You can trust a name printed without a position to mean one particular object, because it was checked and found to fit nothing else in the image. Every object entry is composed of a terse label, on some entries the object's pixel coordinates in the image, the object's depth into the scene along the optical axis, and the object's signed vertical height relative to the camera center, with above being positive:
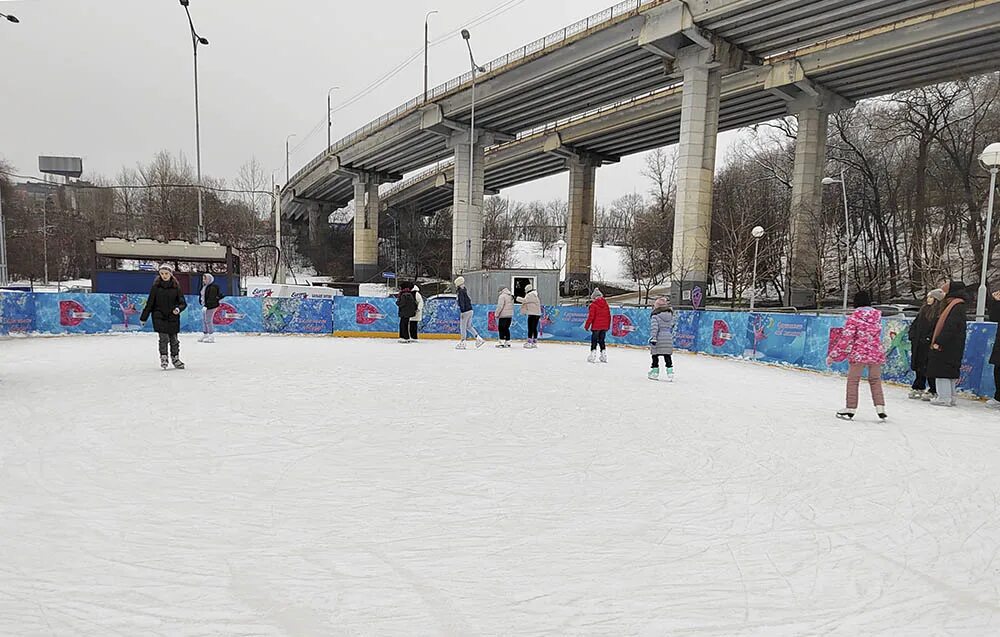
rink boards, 11.38 -0.95
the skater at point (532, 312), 14.12 -0.56
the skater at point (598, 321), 11.48 -0.61
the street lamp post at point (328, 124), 51.96 +15.61
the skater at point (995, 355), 7.59 -0.73
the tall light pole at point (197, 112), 23.58 +7.67
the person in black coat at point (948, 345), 7.41 -0.61
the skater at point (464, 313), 13.83 -0.62
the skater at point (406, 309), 14.87 -0.59
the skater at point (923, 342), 8.14 -0.65
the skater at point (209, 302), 13.05 -0.47
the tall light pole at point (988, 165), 10.52 +2.70
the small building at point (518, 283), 28.89 +0.40
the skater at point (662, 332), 9.11 -0.64
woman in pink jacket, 6.32 -0.59
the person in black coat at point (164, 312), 9.05 -0.51
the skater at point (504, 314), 14.13 -0.64
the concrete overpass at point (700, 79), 23.88 +11.95
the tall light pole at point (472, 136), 30.73 +9.73
